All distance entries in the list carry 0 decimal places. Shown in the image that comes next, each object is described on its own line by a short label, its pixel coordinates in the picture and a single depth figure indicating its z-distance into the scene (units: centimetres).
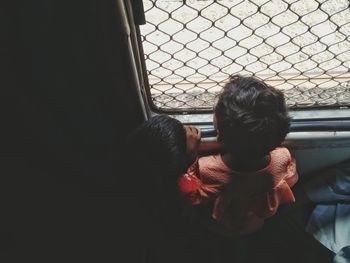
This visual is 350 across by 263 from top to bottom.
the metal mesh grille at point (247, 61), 125
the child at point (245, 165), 90
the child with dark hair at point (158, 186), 99
